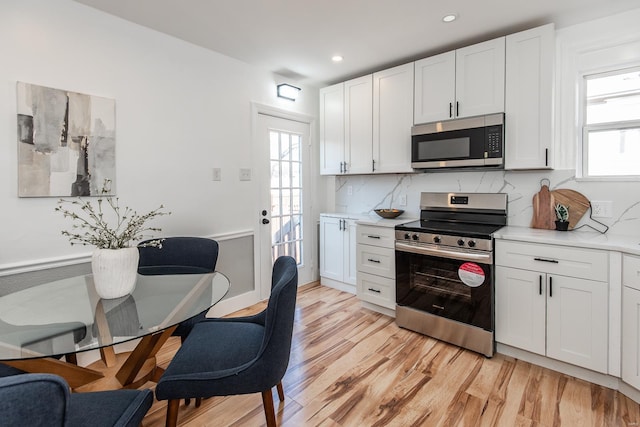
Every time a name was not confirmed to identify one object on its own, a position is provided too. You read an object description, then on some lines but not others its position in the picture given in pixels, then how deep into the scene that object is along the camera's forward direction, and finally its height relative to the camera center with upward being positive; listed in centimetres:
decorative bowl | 347 -9
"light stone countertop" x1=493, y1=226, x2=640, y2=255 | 193 -24
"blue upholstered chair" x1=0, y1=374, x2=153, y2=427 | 63 -41
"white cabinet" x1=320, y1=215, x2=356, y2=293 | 369 -56
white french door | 349 +14
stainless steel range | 237 -55
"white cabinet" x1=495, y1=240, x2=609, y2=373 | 200 -66
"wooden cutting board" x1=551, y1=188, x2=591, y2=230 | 249 +1
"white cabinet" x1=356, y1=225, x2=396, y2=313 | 303 -60
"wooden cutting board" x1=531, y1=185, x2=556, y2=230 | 259 -5
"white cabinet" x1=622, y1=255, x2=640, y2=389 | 183 -69
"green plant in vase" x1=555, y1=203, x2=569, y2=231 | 249 -10
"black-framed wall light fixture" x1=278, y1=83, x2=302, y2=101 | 355 +130
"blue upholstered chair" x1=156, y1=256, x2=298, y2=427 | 132 -70
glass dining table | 121 -49
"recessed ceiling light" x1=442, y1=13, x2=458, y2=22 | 238 +143
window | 237 +60
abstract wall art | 199 +43
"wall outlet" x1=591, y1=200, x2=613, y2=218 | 239 -4
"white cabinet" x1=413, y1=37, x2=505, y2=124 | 261 +107
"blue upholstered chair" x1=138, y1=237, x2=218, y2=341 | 224 -35
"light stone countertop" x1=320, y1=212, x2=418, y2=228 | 306 -16
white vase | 152 -32
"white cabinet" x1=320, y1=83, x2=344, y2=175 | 375 +92
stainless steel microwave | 258 +54
